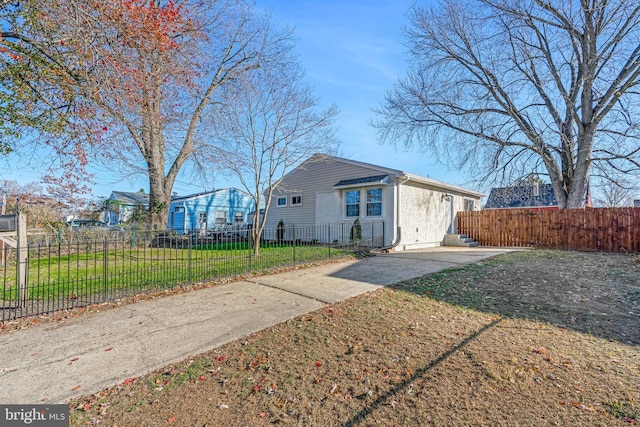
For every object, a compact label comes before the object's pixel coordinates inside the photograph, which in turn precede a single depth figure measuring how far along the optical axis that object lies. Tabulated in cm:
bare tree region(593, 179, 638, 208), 1292
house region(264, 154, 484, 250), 1227
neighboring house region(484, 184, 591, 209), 2649
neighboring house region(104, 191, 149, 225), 2454
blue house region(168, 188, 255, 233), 2441
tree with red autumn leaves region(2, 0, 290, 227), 498
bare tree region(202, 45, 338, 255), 1070
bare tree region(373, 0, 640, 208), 1202
